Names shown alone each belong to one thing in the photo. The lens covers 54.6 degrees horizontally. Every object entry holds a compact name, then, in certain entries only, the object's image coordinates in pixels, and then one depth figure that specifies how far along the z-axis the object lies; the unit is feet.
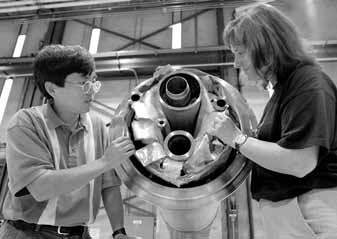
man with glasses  3.43
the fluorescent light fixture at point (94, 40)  14.35
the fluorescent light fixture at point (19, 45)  14.80
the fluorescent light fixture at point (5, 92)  13.92
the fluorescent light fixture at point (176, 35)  13.85
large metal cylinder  3.03
